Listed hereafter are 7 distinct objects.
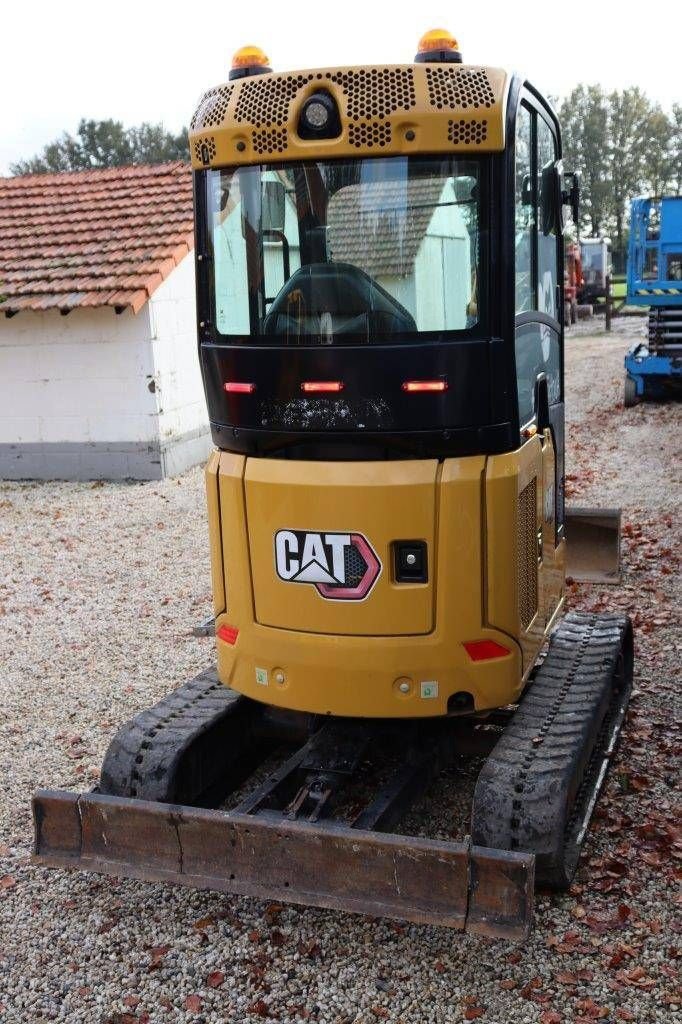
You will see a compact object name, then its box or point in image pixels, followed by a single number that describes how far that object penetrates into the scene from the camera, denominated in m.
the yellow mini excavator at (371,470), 4.16
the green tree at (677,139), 63.34
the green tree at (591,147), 64.25
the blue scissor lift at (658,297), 17.45
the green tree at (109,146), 74.12
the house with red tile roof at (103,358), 13.80
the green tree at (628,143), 64.50
